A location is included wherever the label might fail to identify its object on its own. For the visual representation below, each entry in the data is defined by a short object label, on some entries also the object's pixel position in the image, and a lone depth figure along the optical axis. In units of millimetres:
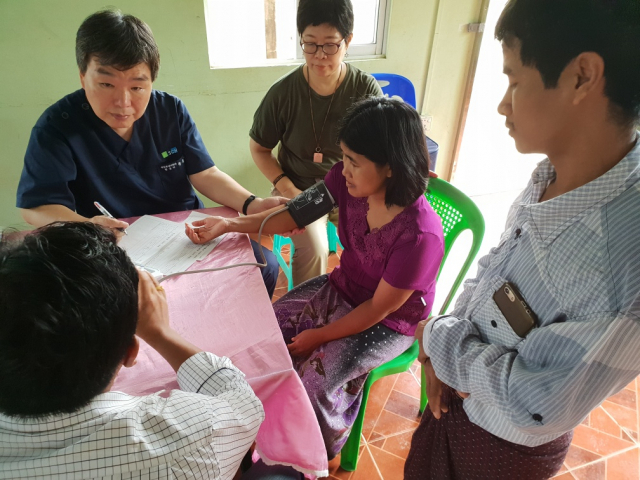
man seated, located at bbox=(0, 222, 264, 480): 506
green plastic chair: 1247
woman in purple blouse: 1107
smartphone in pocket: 706
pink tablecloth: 785
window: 2346
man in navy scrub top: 1220
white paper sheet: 1122
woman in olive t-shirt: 1724
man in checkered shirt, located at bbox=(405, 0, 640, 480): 564
